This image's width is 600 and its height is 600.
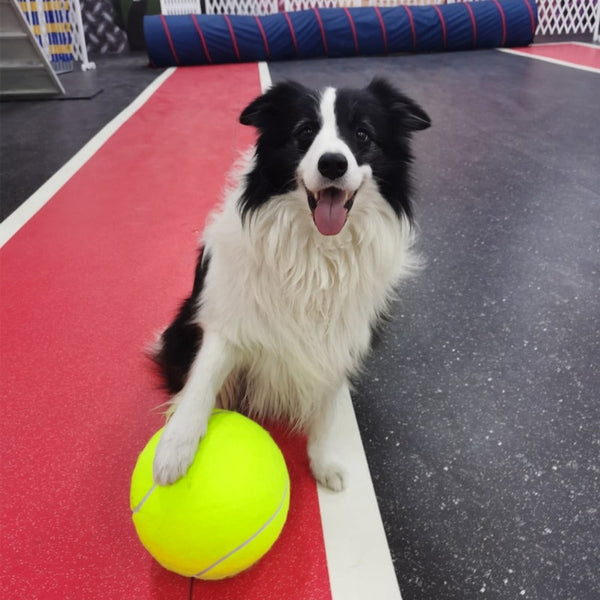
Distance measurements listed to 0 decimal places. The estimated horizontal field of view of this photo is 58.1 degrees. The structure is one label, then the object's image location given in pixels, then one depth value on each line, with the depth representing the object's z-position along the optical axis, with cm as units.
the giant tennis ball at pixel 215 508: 121
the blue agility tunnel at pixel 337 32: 829
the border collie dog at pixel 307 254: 156
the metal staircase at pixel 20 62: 581
